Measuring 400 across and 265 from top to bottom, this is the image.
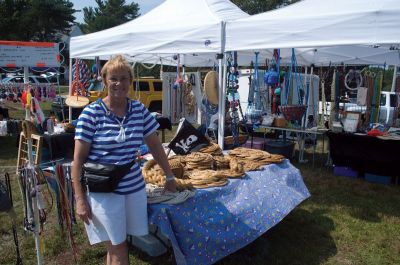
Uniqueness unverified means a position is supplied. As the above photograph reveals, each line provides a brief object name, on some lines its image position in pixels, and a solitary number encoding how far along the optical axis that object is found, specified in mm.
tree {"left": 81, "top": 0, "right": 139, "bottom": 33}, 39062
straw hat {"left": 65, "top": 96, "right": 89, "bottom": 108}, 6972
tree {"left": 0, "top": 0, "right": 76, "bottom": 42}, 30234
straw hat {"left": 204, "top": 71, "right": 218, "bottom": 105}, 6477
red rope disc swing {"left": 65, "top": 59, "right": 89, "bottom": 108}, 7016
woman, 2098
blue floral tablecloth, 2584
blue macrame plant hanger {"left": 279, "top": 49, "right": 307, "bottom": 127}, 6277
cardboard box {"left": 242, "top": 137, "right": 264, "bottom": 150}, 7014
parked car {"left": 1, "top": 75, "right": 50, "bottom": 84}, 16172
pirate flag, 3920
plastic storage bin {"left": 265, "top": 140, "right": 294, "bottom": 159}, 6766
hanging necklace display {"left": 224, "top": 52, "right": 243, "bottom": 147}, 6343
